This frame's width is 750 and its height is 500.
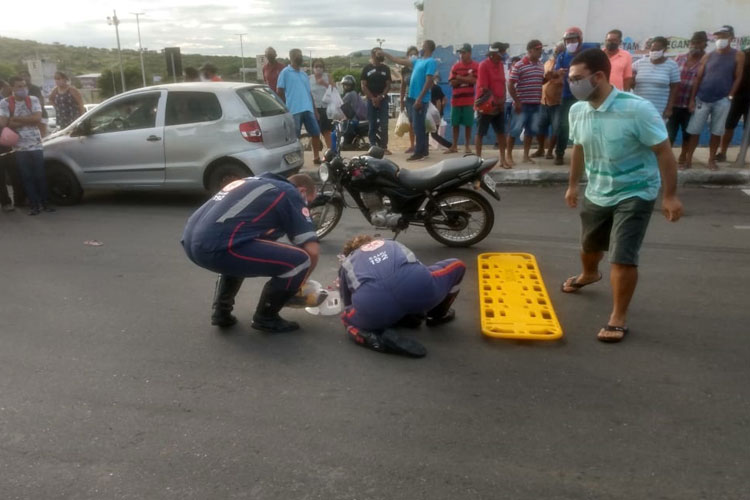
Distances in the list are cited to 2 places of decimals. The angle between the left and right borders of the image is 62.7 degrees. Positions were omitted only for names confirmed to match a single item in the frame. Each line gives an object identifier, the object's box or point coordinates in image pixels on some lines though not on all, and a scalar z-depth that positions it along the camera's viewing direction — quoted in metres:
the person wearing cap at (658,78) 8.84
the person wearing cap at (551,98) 9.56
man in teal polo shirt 3.86
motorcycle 6.06
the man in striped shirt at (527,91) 9.52
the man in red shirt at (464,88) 10.37
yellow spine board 4.19
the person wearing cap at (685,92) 9.06
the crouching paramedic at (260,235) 4.05
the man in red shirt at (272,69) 11.68
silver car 8.07
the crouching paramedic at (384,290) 3.89
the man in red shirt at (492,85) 9.60
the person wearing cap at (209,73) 11.61
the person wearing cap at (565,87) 8.91
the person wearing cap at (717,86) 8.75
